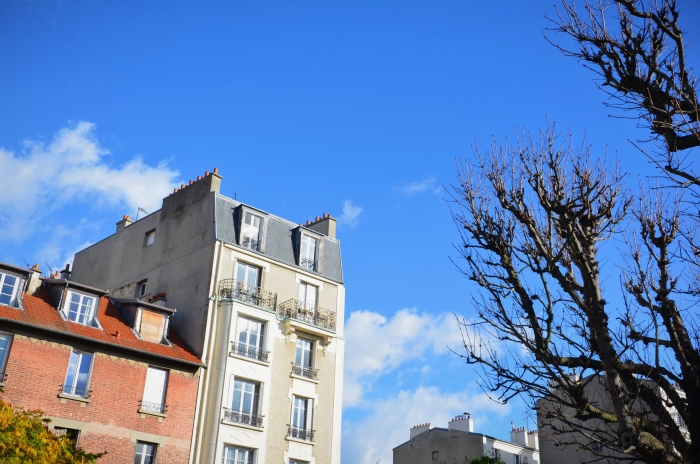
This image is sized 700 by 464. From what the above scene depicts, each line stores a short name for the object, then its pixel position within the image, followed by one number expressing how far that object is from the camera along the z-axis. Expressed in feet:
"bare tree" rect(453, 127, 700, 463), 34.94
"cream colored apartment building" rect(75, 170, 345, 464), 90.33
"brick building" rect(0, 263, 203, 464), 75.41
